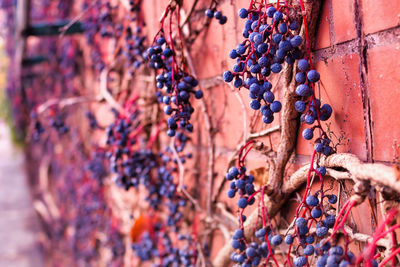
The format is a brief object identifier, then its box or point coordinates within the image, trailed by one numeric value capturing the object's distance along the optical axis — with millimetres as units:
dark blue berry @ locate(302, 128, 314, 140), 622
